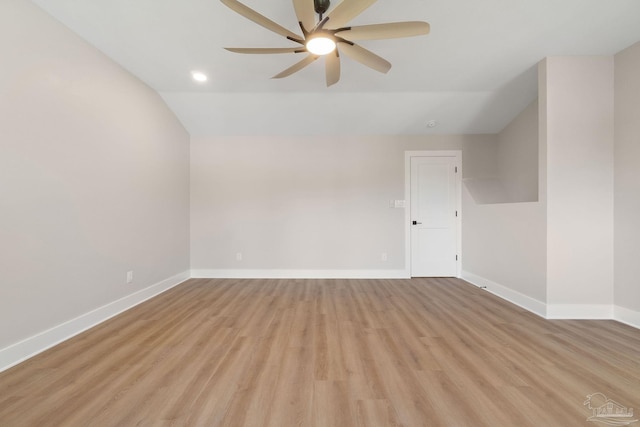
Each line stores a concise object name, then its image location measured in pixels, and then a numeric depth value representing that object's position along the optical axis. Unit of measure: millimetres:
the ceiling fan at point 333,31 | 1499
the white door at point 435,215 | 4242
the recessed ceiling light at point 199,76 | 2910
